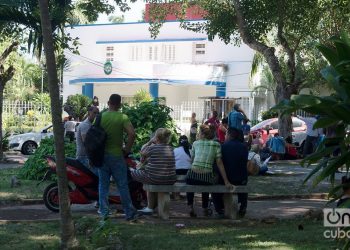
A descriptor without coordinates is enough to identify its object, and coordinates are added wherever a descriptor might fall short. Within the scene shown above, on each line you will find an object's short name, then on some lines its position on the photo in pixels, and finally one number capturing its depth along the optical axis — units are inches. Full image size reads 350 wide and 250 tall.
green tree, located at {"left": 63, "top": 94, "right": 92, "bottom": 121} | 1417.3
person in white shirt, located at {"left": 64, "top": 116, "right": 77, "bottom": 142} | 726.0
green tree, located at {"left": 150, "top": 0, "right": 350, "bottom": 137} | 834.8
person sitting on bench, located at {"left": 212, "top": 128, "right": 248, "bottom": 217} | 395.9
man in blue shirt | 737.6
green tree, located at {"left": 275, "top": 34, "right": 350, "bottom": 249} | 203.8
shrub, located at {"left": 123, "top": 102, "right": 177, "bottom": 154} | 580.7
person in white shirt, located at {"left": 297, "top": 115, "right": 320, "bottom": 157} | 826.4
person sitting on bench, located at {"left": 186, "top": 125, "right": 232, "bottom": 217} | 389.1
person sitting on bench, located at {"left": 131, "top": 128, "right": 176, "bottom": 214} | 386.9
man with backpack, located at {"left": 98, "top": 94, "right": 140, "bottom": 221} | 363.9
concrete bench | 381.4
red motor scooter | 399.9
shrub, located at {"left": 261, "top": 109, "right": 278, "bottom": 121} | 1276.1
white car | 1006.4
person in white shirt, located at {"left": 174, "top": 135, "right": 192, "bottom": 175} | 460.4
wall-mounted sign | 1696.6
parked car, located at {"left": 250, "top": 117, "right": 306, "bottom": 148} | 999.0
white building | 1678.2
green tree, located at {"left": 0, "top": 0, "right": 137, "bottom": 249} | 542.3
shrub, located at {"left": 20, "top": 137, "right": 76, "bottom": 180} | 566.6
